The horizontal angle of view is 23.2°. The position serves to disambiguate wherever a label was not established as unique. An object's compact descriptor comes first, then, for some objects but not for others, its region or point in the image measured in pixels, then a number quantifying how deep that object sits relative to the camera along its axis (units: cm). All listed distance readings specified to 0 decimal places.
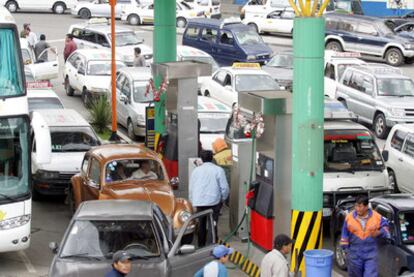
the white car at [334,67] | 2942
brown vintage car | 1664
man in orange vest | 1338
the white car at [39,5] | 5359
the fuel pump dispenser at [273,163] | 1485
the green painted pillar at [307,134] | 1339
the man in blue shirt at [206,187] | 1591
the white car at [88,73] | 2995
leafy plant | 2691
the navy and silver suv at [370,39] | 3872
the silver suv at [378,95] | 2677
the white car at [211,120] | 2332
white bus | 1534
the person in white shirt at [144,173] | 1744
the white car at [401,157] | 2052
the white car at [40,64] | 3070
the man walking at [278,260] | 1123
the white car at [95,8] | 5175
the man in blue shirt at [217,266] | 1096
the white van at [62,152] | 1992
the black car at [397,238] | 1391
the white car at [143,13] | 4978
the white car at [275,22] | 4619
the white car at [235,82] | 2870
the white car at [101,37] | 3753
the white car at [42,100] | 2472
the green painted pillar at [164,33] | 2198
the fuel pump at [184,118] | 1966
